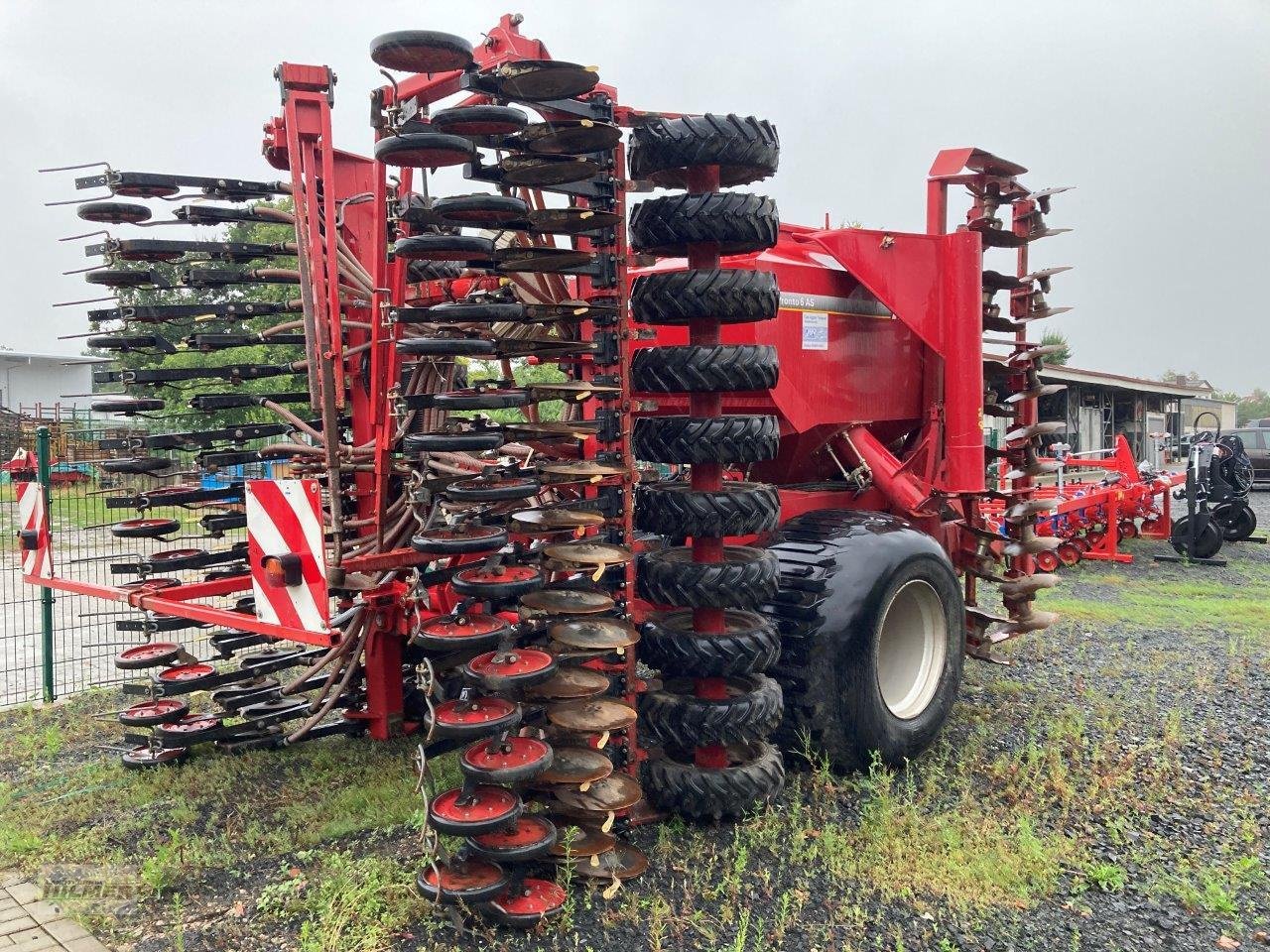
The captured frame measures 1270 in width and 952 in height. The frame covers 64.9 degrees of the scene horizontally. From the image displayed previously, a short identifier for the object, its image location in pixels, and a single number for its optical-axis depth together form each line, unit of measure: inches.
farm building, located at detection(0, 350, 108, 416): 1071.0
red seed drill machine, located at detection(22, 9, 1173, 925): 139.5
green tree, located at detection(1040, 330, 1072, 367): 1541.1
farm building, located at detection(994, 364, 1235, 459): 1026.7
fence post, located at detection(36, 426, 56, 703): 231.3
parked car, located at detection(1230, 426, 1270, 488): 990.4
